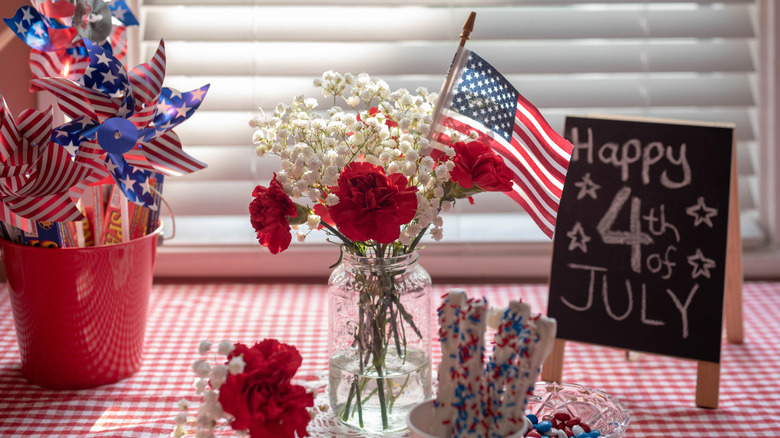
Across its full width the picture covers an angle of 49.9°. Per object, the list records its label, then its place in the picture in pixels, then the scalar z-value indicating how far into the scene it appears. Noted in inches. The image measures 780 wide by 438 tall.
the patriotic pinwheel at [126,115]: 45.4
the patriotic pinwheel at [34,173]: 44.9
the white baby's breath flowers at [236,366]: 34.4
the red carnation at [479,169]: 38.1
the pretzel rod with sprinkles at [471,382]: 33.3
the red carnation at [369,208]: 36.3
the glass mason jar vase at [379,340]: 41.7
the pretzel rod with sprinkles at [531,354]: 32.3
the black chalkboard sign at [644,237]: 53.2
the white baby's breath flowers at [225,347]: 34.8
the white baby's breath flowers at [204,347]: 34.7
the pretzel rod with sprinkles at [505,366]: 33.2
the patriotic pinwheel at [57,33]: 47.9
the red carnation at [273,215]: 38.0
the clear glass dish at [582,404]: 42.0
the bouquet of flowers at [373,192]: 36.8
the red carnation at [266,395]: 34.4
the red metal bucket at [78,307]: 48.2
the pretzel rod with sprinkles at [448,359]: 33.4
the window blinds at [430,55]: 68.7
